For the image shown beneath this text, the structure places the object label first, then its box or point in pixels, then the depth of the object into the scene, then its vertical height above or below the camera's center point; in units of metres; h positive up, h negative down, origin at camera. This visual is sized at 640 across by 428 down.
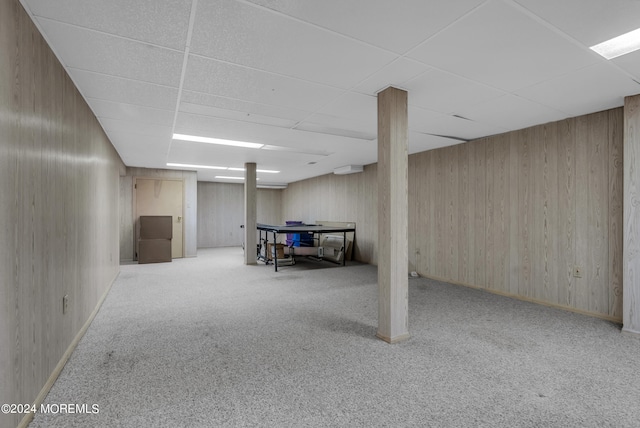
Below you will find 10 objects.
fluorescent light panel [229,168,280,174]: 7.48 +1.22
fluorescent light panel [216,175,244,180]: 8.77 +1.19
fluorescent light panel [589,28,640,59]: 1.95 +1.16
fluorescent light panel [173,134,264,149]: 4.41 +1.18
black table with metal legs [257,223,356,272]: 6.09 -0.29
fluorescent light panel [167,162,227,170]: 6.79 +1.19
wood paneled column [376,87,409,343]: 2.64 +0.00
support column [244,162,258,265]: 6.69 +0.04
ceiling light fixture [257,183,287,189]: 10.76 +1.10
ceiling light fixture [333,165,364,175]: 6.85 +1.09
